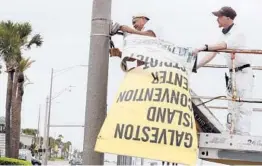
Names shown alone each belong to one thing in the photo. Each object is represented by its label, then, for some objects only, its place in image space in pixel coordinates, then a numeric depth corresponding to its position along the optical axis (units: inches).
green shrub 1021.8
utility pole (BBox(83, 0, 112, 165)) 166.4
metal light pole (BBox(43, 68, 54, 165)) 1443.8
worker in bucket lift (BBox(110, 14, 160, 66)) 177.6
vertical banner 155.6
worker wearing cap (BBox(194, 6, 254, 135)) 199.8
